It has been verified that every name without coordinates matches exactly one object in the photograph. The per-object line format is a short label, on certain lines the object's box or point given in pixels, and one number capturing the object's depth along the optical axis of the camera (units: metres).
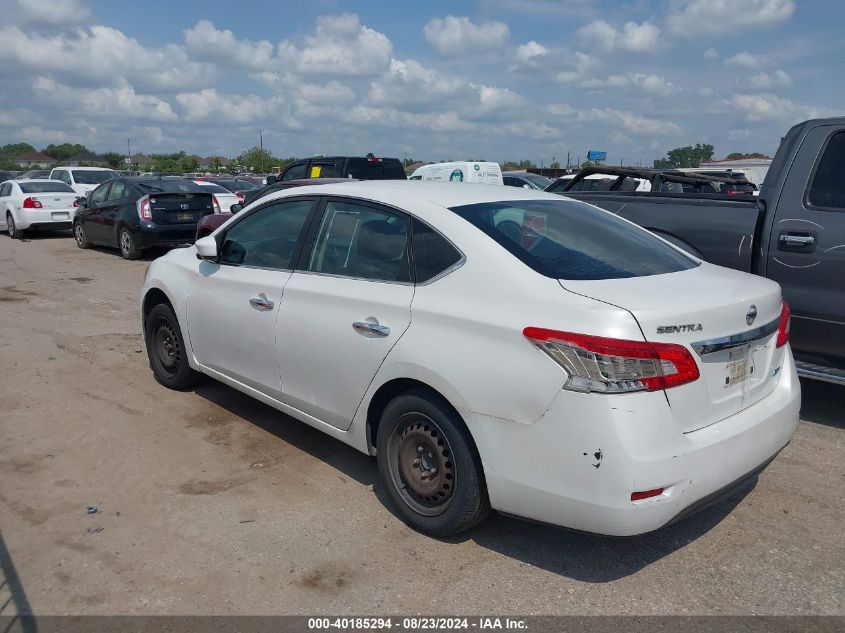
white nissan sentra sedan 2.88
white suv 22.65
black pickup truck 4.85
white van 20.09
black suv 14.42
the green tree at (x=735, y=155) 62.68
